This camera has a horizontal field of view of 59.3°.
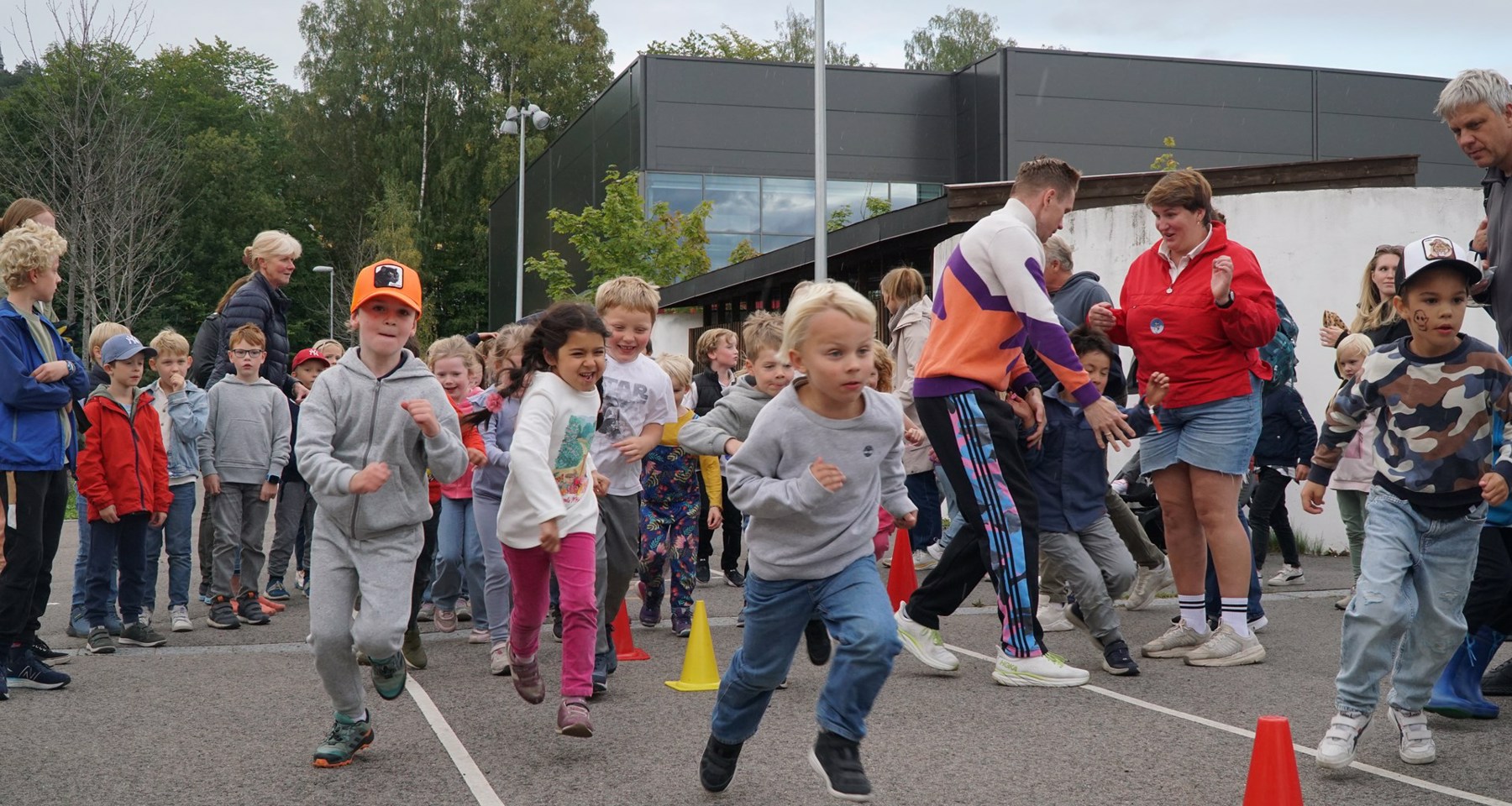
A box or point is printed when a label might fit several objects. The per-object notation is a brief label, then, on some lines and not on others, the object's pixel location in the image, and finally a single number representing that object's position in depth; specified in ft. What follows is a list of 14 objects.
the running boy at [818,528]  13.76
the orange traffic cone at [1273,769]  12.25
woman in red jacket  21.48
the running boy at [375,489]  16.26
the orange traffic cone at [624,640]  23.99
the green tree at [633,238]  105.91
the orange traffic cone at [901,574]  26.14
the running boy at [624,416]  21.72
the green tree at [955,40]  226.38
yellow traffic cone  20.99
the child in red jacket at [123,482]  25.36
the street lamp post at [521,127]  104.96
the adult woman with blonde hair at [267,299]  29.81
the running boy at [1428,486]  15.67
